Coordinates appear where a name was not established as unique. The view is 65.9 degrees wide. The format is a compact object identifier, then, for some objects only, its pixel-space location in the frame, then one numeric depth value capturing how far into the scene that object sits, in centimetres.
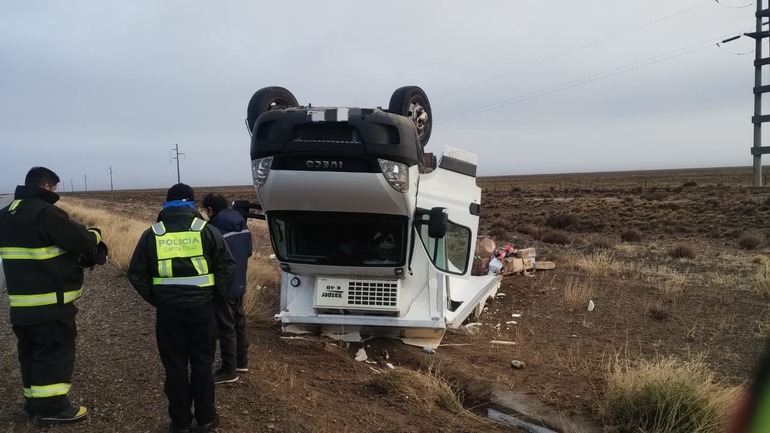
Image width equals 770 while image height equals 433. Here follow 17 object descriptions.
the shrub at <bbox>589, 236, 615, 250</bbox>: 1910
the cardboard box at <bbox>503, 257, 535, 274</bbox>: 1205
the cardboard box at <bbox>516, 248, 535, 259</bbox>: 1265
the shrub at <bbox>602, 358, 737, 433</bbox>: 466
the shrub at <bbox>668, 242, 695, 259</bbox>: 1630
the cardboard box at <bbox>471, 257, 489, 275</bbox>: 1059
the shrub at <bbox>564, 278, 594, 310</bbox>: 1004
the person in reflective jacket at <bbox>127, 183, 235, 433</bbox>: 425
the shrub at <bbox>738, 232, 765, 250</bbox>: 1784
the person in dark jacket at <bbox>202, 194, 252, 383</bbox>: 559
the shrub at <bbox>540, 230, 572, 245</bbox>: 2111
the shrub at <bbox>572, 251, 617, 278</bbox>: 1275
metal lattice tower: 4291
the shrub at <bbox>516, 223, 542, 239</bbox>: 2348
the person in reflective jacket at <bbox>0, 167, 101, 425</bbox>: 446
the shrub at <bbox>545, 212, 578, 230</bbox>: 2708
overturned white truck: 624
